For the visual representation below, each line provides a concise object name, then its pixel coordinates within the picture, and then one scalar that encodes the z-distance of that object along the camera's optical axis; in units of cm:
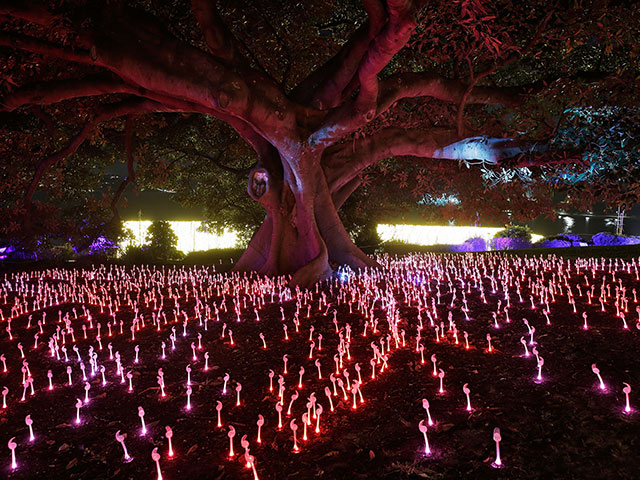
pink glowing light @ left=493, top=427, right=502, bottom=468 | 298
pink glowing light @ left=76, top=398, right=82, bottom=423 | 420
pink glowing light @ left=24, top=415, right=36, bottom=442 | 384
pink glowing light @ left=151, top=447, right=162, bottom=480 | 299
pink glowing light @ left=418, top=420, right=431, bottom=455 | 314
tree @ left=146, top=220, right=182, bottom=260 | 2038
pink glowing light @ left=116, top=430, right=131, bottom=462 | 334
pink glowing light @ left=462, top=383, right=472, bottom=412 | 373
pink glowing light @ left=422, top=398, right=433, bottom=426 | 364
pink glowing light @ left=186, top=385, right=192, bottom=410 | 431
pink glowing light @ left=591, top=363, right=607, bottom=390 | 392
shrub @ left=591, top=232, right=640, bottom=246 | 2225
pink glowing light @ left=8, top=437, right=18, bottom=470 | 345
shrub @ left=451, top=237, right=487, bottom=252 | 2628
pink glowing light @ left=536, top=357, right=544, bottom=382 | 425
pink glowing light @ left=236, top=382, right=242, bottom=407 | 420
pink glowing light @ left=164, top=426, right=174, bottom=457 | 334
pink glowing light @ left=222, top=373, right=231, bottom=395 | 453
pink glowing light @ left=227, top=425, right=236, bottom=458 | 330
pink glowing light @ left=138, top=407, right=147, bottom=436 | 389
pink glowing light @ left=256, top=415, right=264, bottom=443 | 349
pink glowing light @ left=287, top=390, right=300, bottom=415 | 388
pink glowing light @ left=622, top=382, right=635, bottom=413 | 349
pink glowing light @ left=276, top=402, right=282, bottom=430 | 371
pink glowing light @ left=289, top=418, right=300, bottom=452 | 337
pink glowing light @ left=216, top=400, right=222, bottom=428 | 382
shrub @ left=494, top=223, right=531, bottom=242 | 2584
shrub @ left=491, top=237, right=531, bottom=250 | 2447
